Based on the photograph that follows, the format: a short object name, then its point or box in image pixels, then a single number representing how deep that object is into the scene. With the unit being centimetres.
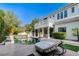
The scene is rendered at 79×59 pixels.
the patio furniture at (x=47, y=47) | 164
